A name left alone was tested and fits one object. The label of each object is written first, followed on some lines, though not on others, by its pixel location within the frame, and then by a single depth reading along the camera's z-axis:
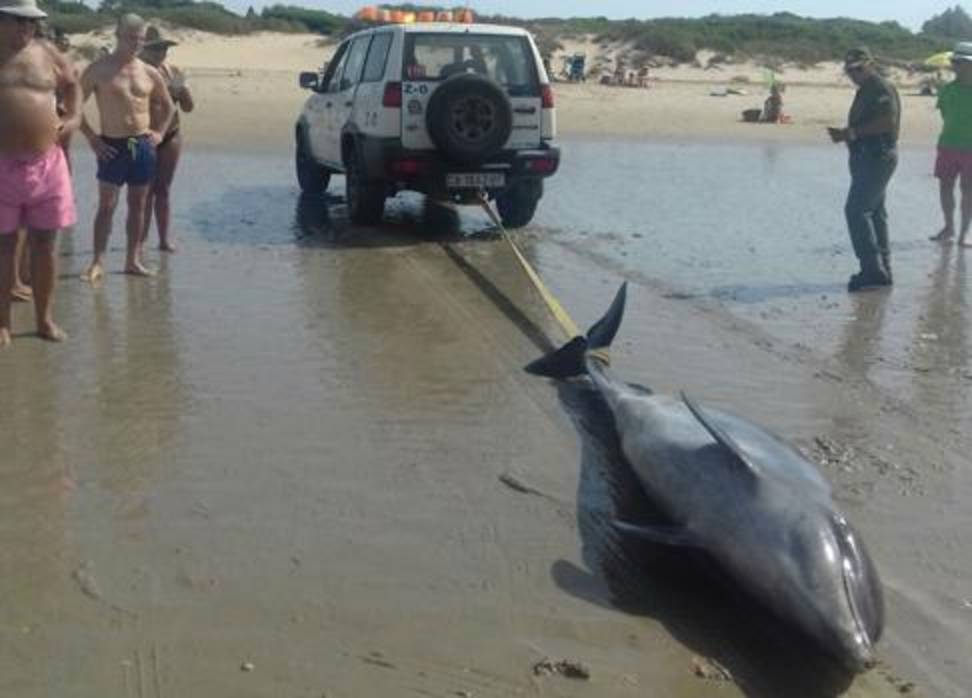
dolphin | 3.75
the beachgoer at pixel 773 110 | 29.17
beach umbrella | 19.75
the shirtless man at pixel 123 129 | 8.32
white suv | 10.73
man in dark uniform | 9.55
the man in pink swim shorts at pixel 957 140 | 11.52
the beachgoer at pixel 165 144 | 9.26
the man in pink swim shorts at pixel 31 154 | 6.45
